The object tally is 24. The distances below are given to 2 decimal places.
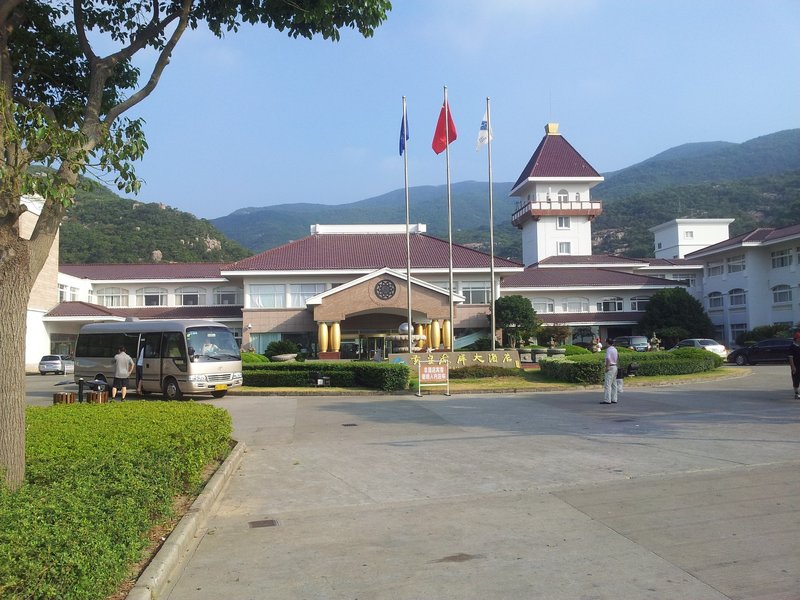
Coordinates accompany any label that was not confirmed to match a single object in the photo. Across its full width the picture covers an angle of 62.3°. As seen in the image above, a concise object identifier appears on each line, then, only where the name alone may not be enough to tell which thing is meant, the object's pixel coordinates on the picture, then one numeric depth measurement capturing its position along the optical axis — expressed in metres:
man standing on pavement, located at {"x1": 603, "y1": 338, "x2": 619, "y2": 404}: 16.94
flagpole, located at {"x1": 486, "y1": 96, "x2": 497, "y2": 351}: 27.62
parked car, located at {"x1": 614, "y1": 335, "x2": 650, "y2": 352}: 40.56
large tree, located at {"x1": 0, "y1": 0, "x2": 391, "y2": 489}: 6.04
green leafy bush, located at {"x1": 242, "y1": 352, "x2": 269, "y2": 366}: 30.05
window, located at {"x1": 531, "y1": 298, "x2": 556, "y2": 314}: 50.78
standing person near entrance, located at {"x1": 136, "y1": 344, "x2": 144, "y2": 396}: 21.33
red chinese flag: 26.75
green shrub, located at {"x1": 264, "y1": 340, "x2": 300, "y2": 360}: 38.59
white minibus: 20.41
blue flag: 28.61
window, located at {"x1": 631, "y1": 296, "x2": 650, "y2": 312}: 50.69
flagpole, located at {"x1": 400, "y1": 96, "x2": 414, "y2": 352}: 28.68
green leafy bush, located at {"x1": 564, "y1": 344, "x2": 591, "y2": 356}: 32.19
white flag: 27.55
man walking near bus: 19.47
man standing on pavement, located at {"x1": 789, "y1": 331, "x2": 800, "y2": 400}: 16.34
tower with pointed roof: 61.47
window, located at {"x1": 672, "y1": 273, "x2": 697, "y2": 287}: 58.69
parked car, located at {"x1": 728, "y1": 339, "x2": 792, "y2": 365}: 33.06
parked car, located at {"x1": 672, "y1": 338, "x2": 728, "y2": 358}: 36.84
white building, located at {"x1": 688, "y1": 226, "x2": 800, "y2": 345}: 44.72
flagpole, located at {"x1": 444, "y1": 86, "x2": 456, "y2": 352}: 26.69
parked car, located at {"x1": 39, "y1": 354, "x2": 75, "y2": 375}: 39.81
